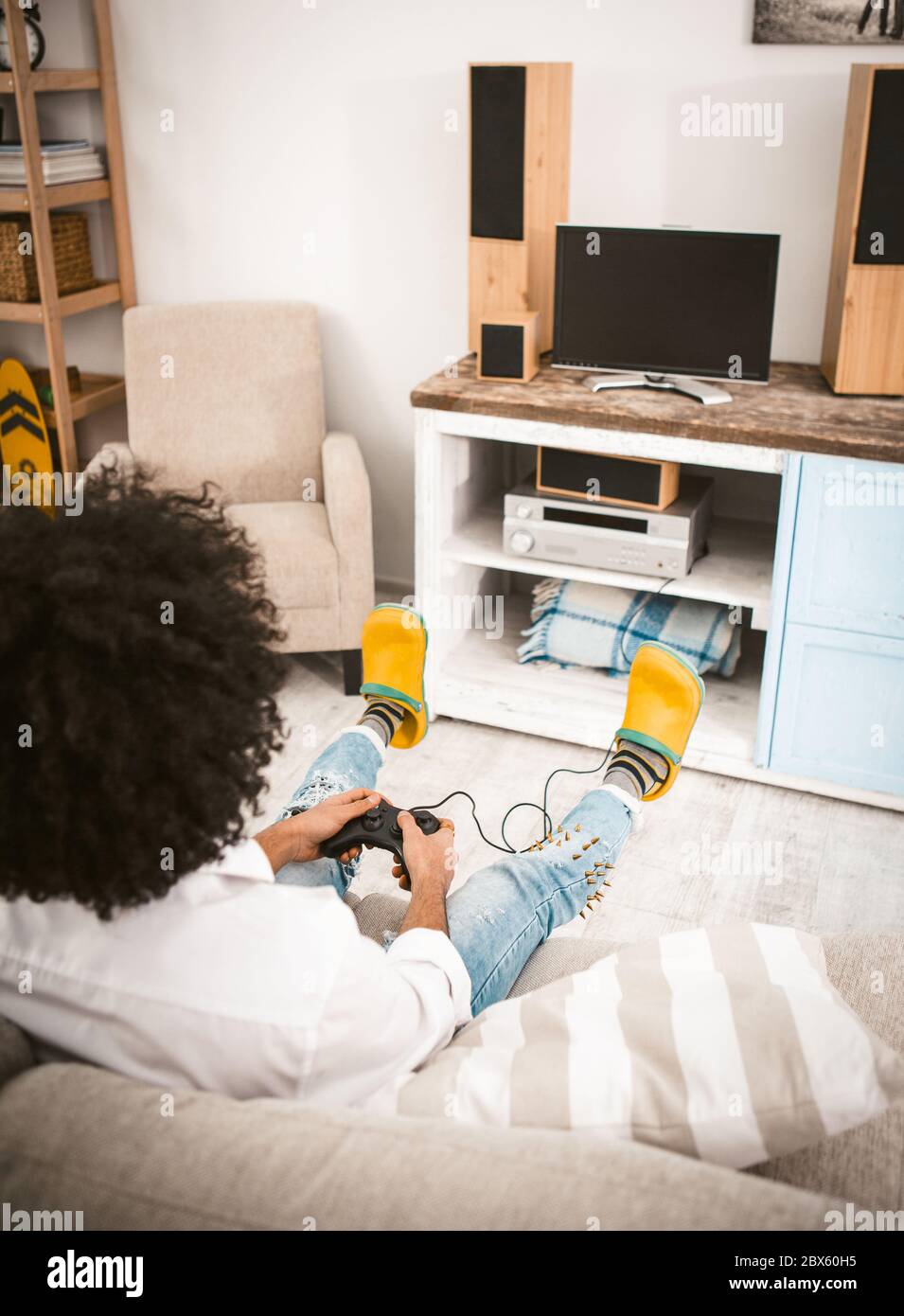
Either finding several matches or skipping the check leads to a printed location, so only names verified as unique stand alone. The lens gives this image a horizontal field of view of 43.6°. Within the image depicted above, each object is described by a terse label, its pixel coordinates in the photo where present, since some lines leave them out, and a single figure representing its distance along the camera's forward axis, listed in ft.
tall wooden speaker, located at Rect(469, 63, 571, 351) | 7.86
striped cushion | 3.02
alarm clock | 9.91
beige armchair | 9.73
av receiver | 7.97
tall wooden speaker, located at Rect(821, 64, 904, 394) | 6.97
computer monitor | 7.59
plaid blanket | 8.48
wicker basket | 9.89
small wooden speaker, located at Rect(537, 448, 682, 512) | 7.89
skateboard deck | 10.58
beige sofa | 2.36
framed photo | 7.60
